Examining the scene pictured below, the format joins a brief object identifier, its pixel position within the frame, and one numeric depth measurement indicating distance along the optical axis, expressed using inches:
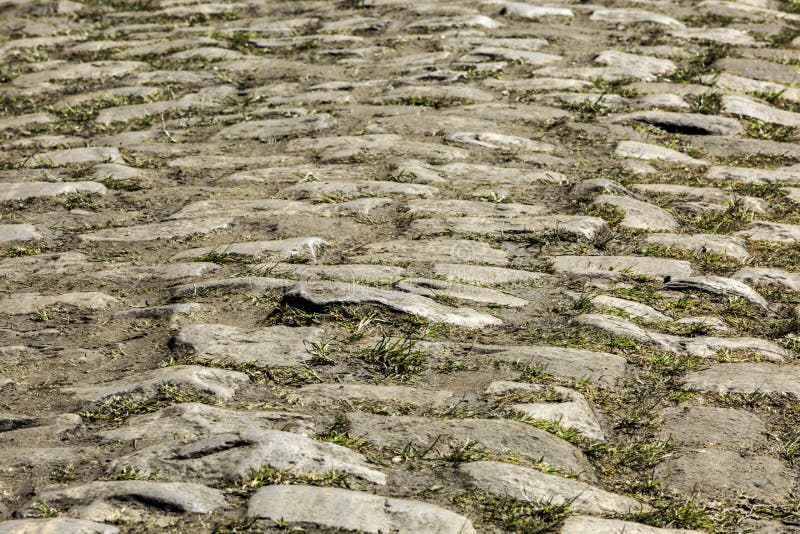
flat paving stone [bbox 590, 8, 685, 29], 261.6
